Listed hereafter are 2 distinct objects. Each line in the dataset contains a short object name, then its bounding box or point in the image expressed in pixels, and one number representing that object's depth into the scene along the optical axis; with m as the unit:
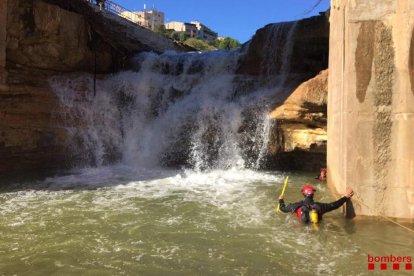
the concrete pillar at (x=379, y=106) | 6.31
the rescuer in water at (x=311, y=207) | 6.40
